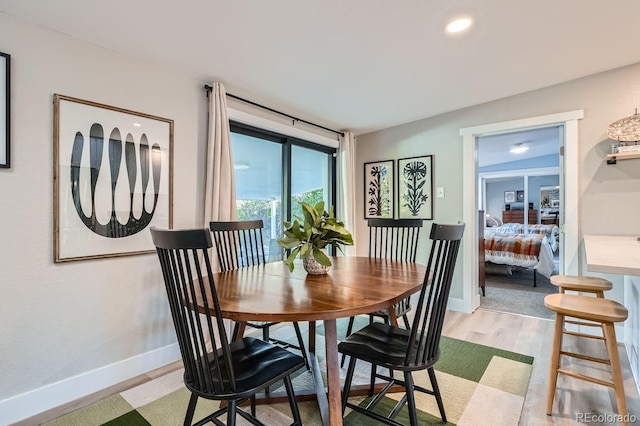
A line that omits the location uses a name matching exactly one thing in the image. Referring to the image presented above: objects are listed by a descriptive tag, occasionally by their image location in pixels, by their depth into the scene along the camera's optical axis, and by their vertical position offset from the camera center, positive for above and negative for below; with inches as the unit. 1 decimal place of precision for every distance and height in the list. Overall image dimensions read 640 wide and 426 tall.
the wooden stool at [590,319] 61.3 -21.8
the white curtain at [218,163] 100.3 +16.7
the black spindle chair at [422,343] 53.5 -23.7
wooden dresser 307.6 -1.8
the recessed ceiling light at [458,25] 75.2 +46.5
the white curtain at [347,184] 164.1 +15.9
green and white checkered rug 67.5 -44.2
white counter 56.2 -9.1
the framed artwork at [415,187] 147.3 +12.9
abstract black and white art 75.4 +9.2
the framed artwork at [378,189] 161.2 +13.0
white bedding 179.2 -26.9
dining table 46.1 -14.1
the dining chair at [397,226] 87.1 -3.8
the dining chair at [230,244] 84.2 -8.8
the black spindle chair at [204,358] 42.4 -21.3
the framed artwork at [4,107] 66.5 +22.7
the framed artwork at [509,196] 322.3 +18.8
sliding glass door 122.9 +16.8
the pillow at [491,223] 321.7 -9.1
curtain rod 103.5 +42.0
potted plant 68.5 -5.1
